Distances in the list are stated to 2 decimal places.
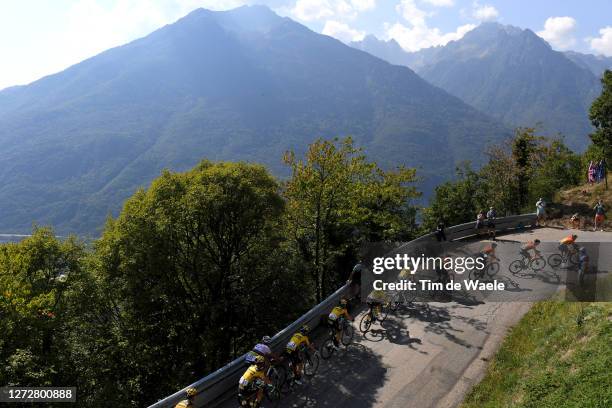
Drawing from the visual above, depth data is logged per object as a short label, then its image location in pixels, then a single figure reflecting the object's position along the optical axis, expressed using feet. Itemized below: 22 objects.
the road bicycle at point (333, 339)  52.85
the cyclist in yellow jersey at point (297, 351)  46.03
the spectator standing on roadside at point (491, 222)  93.61
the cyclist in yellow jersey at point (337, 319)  53.36
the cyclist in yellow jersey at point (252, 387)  39.45
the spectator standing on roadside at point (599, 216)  94.84
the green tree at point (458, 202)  177.58
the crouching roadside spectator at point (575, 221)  99.07
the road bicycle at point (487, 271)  70.95
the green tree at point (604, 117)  142.31
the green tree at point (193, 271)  77.36
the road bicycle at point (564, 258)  70.49
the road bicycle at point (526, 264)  72.33
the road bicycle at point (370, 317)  58.80
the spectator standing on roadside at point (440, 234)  85.64
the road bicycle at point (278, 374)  43.06
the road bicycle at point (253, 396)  39.50
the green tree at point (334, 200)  92.38
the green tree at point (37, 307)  59.88
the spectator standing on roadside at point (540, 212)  103.70
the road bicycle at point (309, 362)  48.06
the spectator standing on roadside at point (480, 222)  95.30
